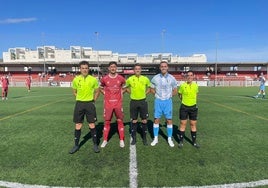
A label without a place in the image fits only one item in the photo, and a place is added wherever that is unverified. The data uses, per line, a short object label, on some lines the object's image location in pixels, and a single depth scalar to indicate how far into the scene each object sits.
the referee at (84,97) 4.31
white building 52.95
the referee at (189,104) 4.56
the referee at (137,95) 4.72
